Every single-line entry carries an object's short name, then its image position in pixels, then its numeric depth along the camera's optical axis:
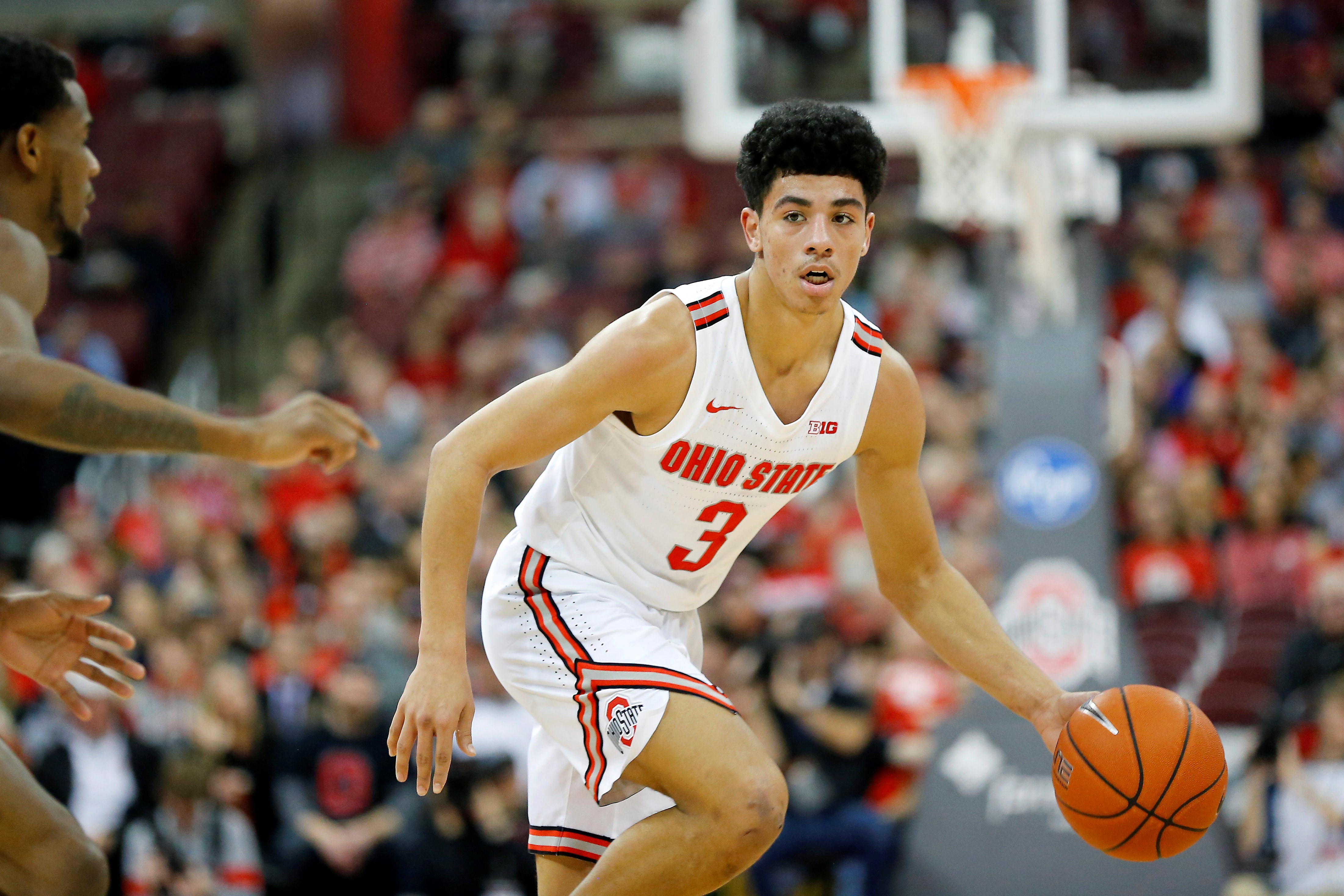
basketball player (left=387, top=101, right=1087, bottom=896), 6.99
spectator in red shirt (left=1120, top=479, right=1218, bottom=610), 18.27
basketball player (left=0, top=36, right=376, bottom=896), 7.65
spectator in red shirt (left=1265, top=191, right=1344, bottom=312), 22.98
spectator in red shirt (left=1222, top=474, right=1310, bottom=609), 18.02
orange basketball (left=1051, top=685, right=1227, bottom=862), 7.70
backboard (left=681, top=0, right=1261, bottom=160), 17.56
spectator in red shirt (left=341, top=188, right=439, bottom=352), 27.41
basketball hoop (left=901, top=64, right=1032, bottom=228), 17.66
